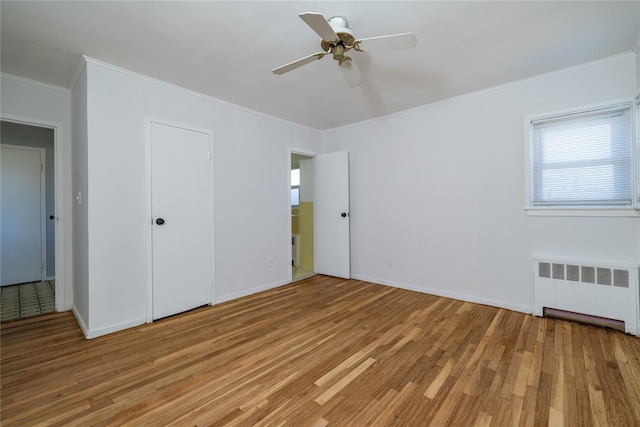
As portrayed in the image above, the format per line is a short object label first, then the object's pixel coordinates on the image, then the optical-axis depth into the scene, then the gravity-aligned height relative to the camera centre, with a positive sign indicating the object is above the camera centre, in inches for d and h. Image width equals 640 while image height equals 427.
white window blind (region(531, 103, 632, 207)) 97.7 +20.1
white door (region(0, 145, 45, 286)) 158.2 +1.1
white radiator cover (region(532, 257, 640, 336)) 93.9 -30.2
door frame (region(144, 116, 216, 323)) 106.7 -4.7
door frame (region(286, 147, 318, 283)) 161.2 +5.4
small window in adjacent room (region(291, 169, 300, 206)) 214.2 +20.6
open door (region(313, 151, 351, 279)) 169.0 -1.1
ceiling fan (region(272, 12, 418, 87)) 64.2 +44.6
